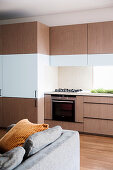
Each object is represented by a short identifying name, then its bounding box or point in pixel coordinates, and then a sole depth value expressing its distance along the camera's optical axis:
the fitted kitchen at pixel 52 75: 5.16
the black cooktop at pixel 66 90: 5.59
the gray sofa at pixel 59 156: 1.95
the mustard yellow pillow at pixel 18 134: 2.47
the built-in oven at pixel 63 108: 5.35
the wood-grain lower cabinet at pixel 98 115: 5.00
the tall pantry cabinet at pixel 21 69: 5.28
